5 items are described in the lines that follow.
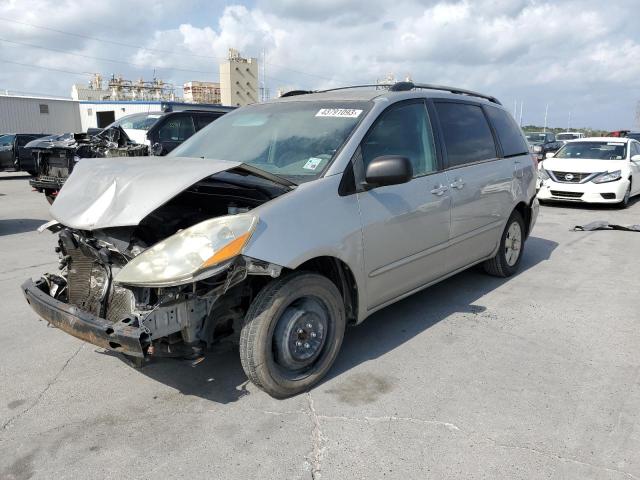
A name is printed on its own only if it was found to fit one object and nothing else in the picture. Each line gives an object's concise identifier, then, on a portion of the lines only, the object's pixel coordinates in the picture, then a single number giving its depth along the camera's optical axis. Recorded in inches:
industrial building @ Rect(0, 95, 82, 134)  1268.5
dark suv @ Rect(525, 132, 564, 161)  876.4
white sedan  427.8
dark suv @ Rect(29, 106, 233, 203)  391.9
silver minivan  108.9
